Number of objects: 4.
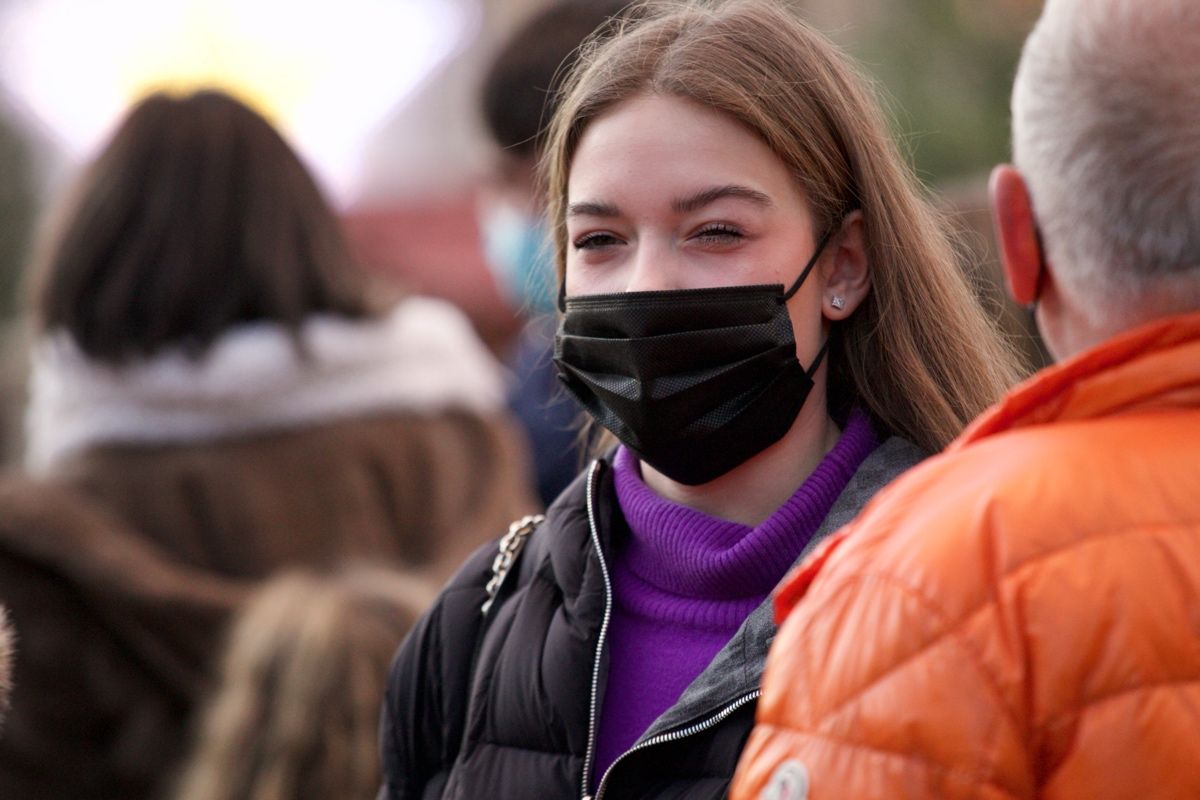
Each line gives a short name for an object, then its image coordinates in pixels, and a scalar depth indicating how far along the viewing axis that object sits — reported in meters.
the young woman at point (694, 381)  4.05
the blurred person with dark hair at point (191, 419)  6.85
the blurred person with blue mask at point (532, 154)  7.80
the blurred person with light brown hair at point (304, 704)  6.27
